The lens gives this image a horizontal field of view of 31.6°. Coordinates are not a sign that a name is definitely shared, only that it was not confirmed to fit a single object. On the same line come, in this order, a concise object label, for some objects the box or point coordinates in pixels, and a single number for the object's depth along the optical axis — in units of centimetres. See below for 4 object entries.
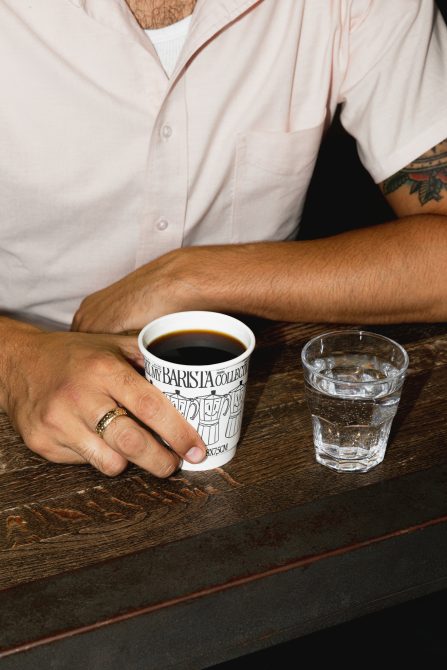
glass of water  105
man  144
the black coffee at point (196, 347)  105
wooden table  83
